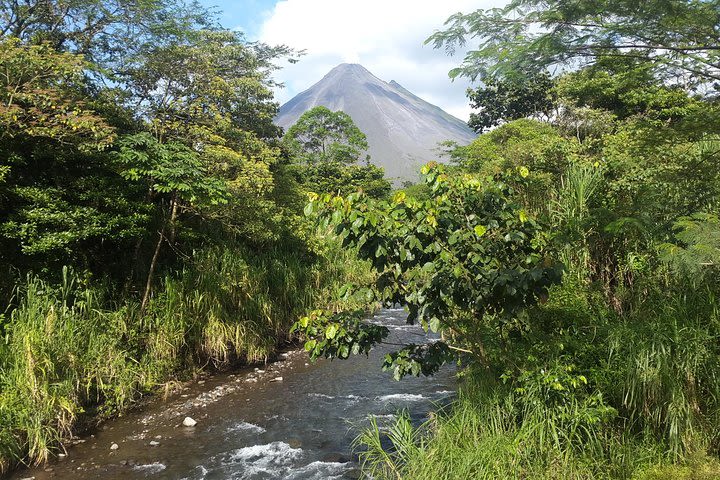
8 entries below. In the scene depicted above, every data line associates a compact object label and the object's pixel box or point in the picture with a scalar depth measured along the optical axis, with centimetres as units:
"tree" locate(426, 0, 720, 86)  351
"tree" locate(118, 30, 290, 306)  665
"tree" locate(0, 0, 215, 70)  800
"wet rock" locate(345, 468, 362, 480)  431
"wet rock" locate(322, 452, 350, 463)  470
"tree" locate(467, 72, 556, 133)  3064
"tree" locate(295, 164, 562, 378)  337
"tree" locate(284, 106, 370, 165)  3128
